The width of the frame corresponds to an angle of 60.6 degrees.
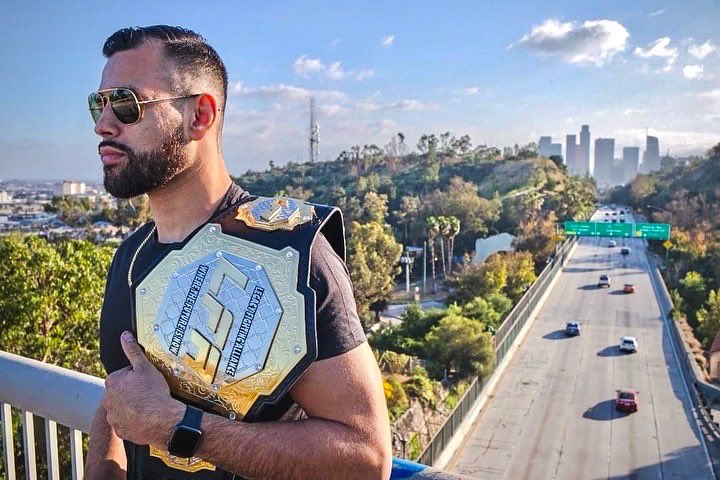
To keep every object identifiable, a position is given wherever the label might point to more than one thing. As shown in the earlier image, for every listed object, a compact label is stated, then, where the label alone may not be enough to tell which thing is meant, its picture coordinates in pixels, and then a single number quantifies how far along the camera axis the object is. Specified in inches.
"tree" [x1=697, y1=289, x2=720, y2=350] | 704.4
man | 39.0
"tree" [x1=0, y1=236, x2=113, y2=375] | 301.6
